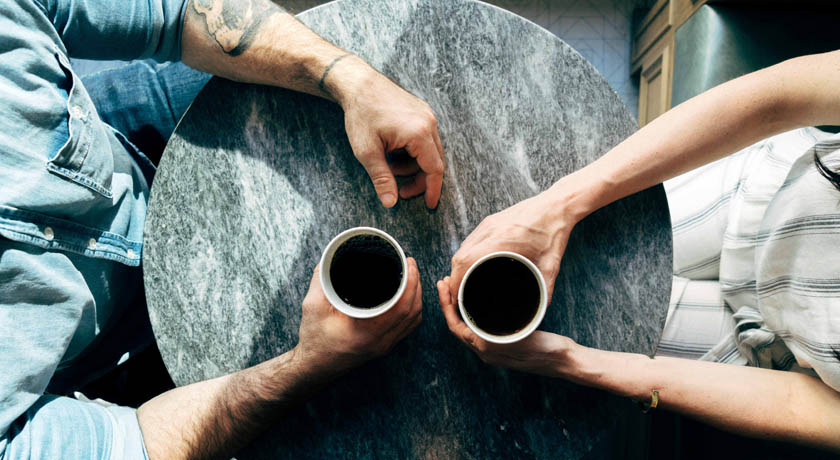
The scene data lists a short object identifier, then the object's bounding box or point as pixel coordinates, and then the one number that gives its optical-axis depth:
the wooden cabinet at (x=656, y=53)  1.44
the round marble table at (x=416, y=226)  0.73
